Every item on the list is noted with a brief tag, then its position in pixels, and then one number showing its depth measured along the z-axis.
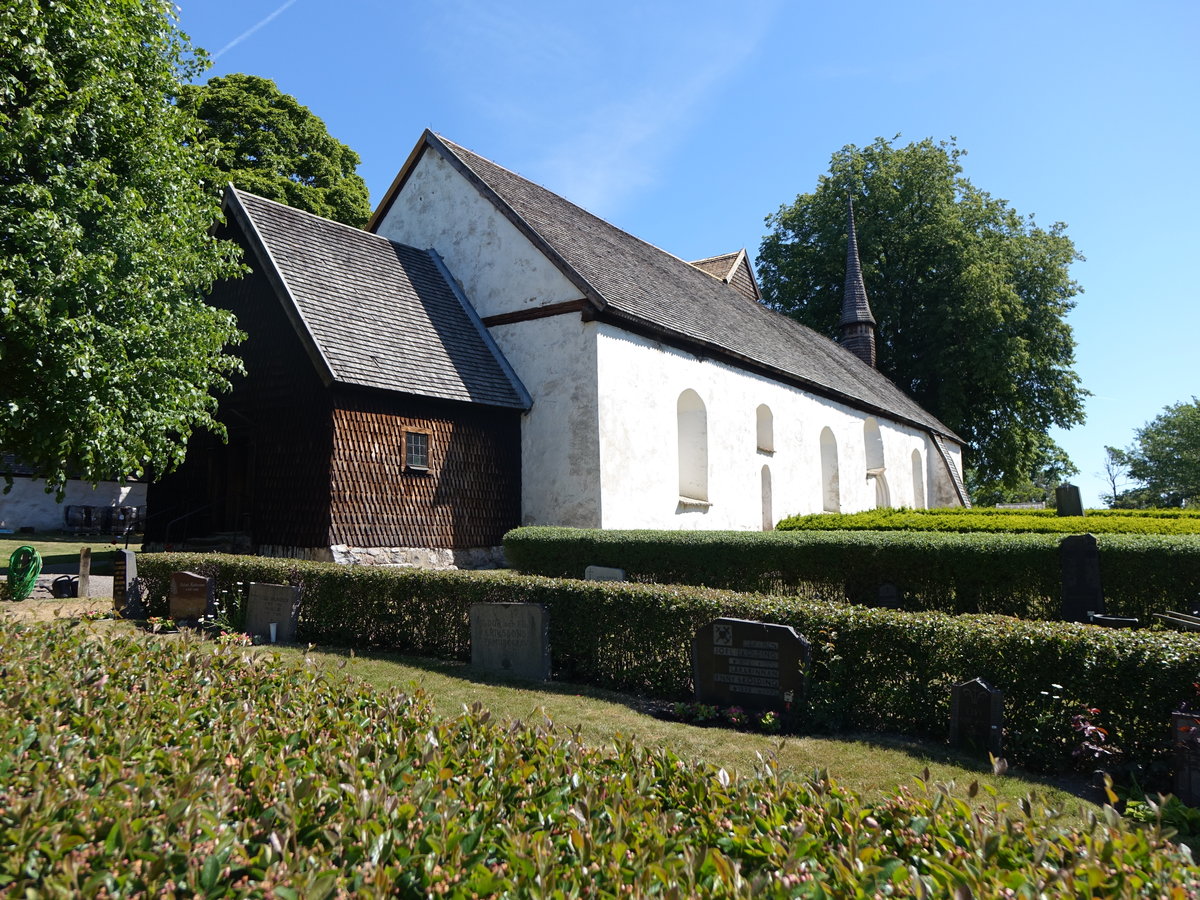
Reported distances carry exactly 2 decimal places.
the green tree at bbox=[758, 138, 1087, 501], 35.69
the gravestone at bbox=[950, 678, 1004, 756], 5.80
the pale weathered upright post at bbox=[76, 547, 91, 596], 12.99
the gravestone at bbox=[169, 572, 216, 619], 10.80
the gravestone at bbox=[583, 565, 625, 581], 11.77
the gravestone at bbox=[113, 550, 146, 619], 11.81
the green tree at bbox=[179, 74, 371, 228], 28.28
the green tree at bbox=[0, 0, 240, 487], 10.42
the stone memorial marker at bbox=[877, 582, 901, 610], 11.52
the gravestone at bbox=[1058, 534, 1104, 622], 10.28
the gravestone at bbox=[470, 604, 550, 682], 8.32
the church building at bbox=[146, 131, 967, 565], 14.54
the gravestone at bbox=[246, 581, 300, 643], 10.14
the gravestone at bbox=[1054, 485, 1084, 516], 20.16
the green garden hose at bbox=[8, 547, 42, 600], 12.34
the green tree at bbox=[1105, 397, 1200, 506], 64.76
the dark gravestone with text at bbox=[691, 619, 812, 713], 6.75
